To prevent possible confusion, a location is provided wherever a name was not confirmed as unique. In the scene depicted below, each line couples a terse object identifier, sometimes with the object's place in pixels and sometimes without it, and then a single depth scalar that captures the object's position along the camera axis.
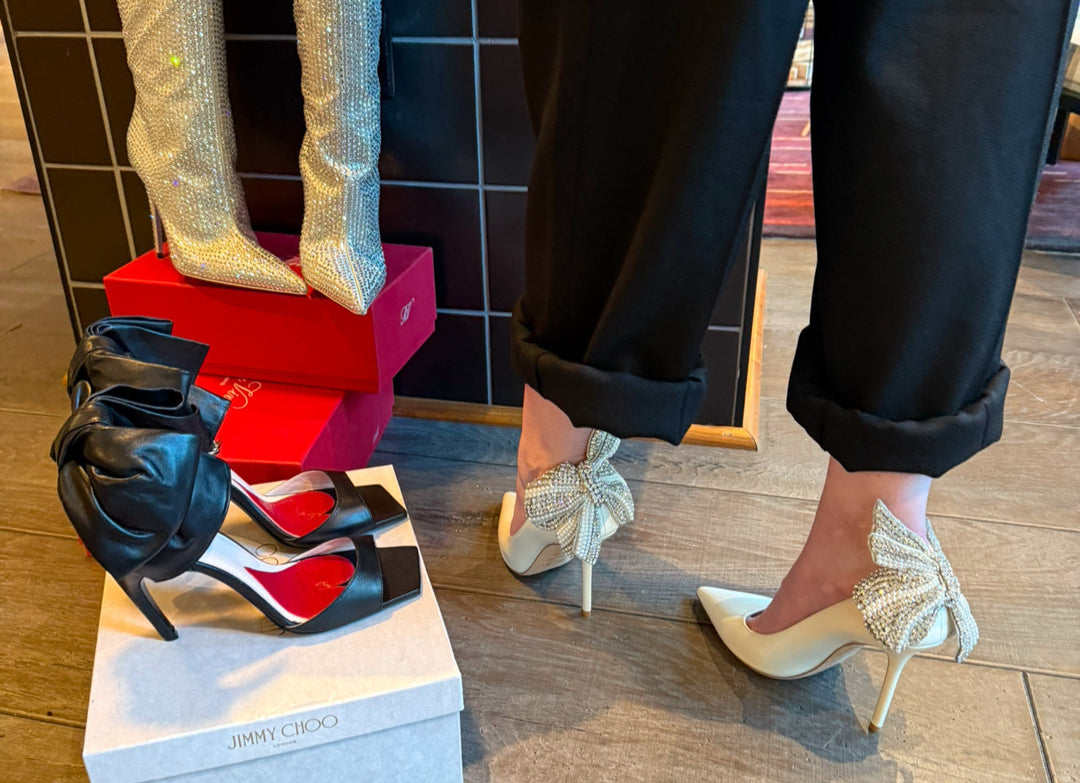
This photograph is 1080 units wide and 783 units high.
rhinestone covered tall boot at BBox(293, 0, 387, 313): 0.74
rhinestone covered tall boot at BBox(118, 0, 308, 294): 0.77
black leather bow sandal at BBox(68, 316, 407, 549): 0.48
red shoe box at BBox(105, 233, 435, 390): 0.82
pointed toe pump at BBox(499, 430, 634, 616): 0.69
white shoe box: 0.50
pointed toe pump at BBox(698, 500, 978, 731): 0.56
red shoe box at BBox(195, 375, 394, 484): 0.74
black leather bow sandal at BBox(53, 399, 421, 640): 0.44
